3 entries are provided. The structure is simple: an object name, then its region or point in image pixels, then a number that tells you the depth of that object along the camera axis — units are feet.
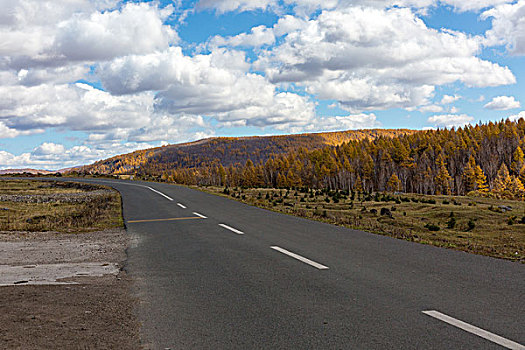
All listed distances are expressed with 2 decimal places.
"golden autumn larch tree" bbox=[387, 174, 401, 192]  344.06
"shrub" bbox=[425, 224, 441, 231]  54.44
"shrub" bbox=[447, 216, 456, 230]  58.88
